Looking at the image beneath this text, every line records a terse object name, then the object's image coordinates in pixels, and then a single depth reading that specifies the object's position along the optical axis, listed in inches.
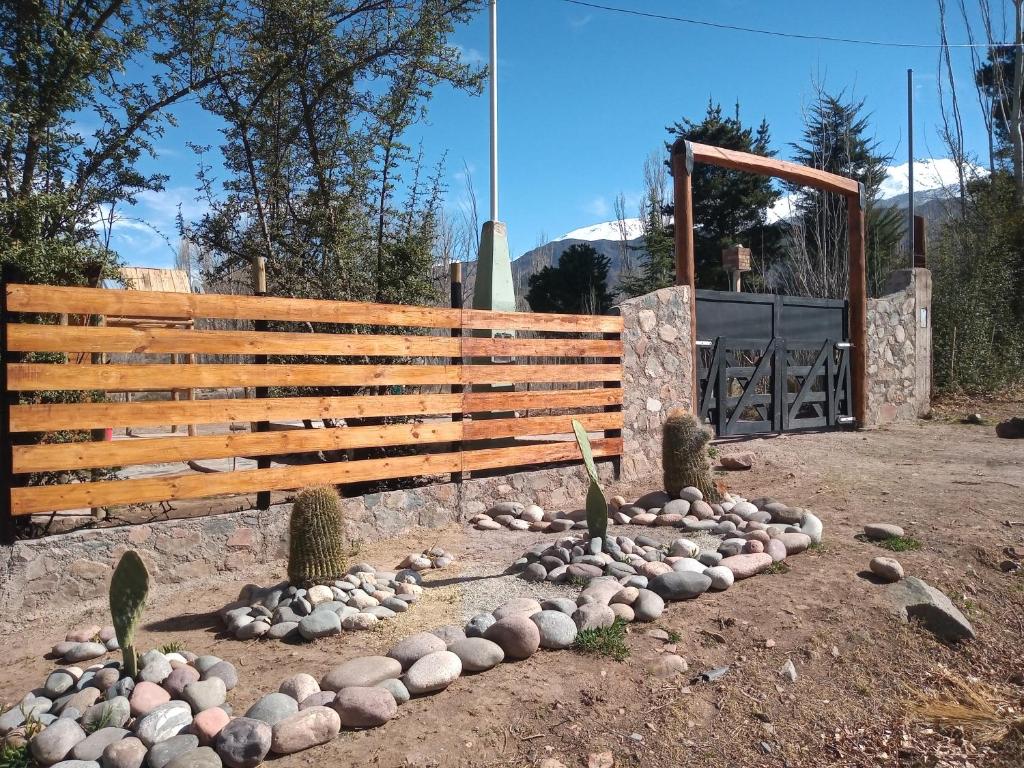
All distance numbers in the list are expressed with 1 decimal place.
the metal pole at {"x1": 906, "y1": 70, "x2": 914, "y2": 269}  633.0
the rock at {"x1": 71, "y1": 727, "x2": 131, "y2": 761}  99.8
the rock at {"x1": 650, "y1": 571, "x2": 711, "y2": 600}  157.2
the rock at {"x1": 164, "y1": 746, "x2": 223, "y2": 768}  95.6
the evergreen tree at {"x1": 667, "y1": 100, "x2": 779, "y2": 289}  888.9
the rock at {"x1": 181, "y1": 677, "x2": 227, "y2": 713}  111.3
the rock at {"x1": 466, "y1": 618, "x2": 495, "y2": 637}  136.6
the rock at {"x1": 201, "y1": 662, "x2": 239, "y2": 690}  121.2
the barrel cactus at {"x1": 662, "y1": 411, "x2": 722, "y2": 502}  230.5
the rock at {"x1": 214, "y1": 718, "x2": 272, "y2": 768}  98.2
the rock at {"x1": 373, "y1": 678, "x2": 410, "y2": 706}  115.0
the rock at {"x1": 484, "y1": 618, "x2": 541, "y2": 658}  130.1
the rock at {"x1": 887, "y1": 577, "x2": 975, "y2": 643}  151.2
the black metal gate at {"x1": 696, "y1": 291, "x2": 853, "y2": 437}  336.8
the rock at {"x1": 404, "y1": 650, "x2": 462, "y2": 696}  117.0
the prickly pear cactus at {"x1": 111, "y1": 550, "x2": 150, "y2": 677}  121.0
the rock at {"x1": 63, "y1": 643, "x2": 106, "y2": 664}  138.6
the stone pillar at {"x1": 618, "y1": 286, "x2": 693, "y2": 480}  289.7
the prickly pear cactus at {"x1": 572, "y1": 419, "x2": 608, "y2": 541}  181.8
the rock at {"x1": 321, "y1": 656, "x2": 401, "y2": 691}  116.7
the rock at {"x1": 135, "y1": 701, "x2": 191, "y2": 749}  103.0
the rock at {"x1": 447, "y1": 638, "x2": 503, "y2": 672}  125.7
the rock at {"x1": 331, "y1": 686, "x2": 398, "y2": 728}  108.1
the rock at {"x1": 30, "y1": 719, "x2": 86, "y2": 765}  99.8
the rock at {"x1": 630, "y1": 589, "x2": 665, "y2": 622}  146.7
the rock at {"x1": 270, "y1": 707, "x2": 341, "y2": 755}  101.8
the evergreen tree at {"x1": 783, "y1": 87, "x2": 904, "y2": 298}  593.6
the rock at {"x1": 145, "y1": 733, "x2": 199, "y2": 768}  97.6
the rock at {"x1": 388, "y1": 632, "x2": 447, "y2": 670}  124.5
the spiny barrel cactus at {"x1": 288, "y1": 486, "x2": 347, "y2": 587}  156.6
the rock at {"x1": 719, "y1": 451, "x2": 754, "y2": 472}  295.6
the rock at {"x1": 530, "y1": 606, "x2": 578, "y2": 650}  134.0
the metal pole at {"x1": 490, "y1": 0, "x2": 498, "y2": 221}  452.4
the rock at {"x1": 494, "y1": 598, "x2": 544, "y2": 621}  143.6
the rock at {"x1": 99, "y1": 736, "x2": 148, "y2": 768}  97.1
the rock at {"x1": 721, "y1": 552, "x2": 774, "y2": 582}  171.3
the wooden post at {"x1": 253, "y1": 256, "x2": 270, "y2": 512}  194.2
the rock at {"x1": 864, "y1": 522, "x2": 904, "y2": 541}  200.5
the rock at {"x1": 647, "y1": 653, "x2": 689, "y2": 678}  126.8
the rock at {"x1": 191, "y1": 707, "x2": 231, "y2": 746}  102.6
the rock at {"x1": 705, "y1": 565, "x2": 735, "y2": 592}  163.9
